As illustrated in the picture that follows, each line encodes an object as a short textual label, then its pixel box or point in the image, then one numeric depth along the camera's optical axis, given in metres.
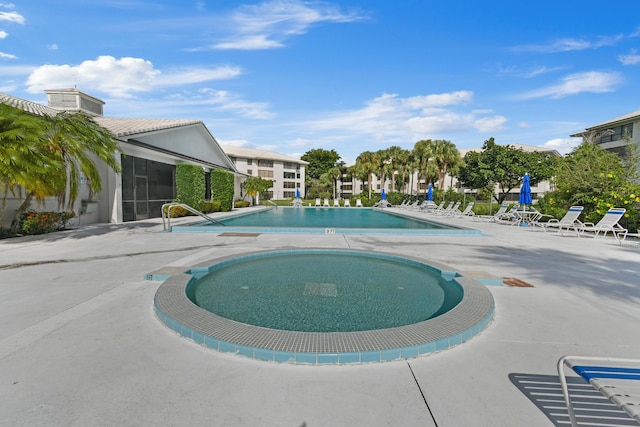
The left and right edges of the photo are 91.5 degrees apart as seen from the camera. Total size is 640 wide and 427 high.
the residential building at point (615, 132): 32.38
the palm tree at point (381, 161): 39.75
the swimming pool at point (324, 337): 2.83
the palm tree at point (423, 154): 37.56
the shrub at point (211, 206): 21.20
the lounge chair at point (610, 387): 1.55
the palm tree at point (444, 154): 37.34
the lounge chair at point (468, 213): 21.36
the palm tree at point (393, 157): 38.87
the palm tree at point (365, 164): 40.95
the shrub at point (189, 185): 18.58
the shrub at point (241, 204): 29.25
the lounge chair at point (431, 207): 24.66
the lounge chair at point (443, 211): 22.83
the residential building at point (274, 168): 58.66
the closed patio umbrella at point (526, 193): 15.41
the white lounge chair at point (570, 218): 11.99
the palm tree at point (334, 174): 58.59
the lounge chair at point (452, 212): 22.19
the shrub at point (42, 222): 10.63
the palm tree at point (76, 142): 9.91
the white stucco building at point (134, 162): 14.35
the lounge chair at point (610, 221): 10.61
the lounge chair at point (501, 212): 17.56
